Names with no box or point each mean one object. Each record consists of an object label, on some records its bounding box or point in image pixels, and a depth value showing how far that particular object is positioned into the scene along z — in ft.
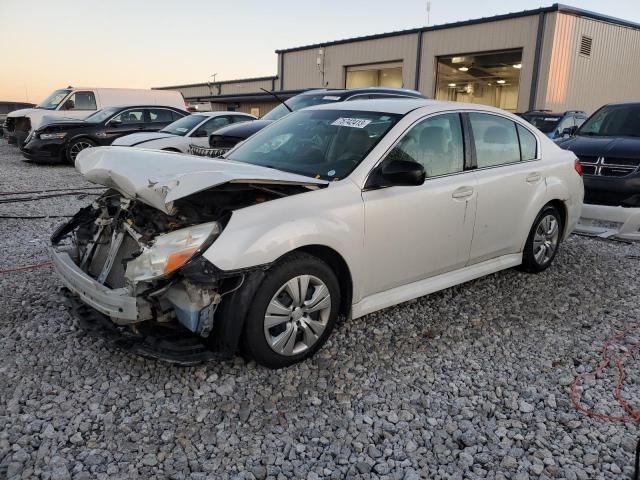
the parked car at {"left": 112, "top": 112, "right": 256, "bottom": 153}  32.24
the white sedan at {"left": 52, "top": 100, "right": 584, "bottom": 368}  9.50
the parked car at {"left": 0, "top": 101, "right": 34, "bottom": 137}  79.02
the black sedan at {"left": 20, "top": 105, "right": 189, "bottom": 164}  40.83
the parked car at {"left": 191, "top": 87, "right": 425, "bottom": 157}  27.76
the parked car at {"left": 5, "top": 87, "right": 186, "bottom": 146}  47.78
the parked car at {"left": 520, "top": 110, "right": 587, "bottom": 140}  42.39
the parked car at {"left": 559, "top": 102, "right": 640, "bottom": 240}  20.38
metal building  62.75
